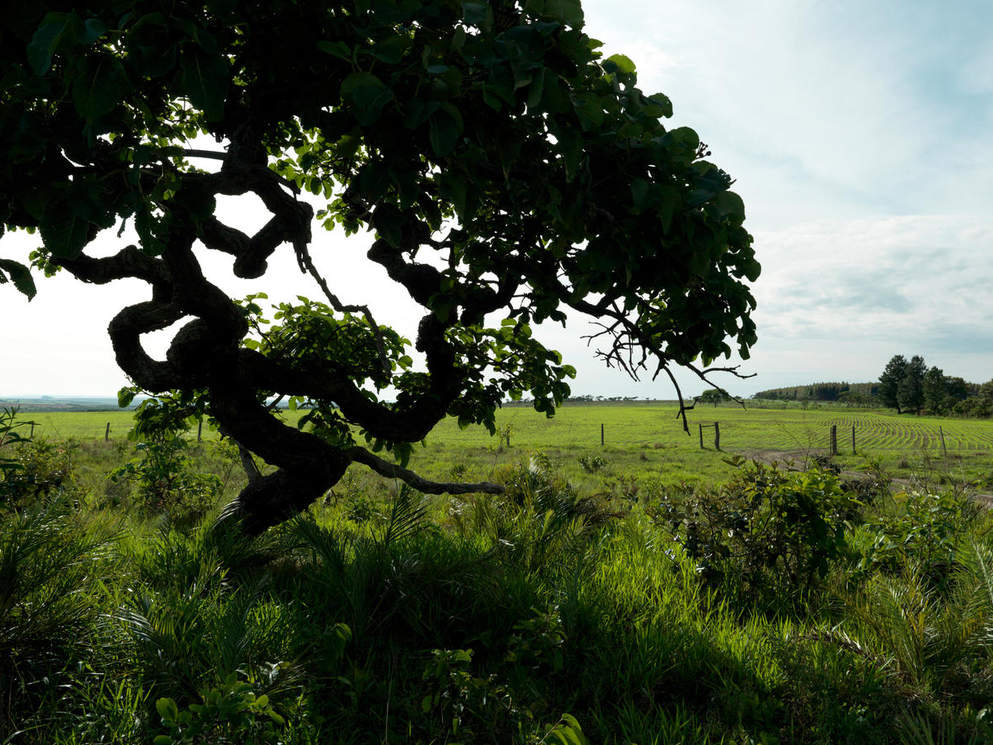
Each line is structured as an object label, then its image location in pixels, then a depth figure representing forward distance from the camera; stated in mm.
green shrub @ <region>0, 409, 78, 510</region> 3934
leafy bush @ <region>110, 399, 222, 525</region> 8023
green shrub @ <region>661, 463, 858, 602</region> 4641
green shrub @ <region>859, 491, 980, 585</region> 5152
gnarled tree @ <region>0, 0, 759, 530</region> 1534
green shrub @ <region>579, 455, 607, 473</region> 20219
